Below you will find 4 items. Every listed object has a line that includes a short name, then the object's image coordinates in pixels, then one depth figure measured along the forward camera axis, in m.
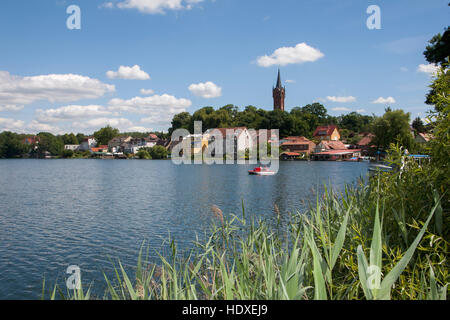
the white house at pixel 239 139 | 91.06
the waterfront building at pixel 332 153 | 96.44
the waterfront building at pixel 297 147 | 98.62
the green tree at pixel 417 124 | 62.66
